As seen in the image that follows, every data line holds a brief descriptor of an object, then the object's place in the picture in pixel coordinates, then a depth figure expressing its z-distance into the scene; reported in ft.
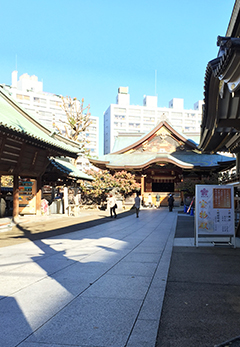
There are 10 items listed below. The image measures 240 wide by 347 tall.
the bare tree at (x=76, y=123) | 106.42
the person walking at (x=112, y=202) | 65.46
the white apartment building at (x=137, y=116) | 331.06
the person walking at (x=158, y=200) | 113.17
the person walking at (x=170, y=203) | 94.07
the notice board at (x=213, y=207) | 29.68
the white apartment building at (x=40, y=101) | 287.69
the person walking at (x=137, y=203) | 70.03
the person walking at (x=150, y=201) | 111.51
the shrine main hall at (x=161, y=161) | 110.73
